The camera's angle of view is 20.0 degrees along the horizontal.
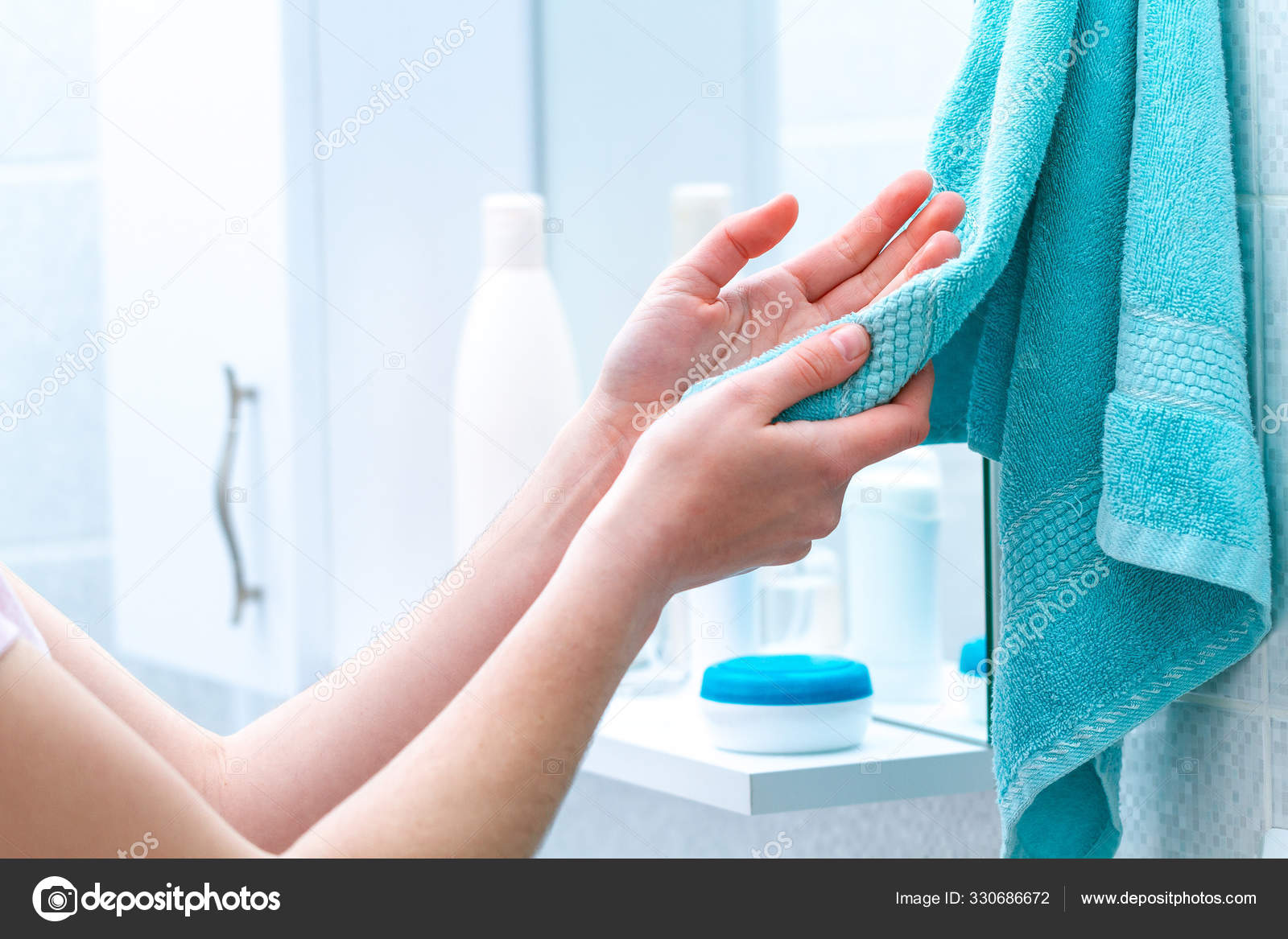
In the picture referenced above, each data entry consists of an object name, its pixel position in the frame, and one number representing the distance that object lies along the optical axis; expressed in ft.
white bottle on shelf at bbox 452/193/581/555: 5.79
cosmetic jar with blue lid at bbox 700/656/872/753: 5.26
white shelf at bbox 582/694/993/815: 5.21
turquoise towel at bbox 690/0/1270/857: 4.79
